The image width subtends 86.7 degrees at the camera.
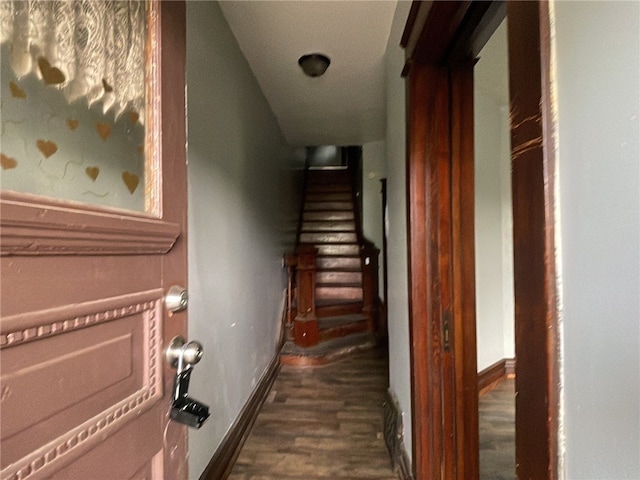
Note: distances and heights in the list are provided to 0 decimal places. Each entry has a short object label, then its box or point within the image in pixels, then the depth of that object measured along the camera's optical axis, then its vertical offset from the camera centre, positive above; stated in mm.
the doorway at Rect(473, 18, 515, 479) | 2649 -54
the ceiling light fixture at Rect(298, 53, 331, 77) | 2131 +1148
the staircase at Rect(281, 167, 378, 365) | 3316 -492
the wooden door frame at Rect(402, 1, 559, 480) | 1299 -18
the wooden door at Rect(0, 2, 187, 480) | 428 -95
